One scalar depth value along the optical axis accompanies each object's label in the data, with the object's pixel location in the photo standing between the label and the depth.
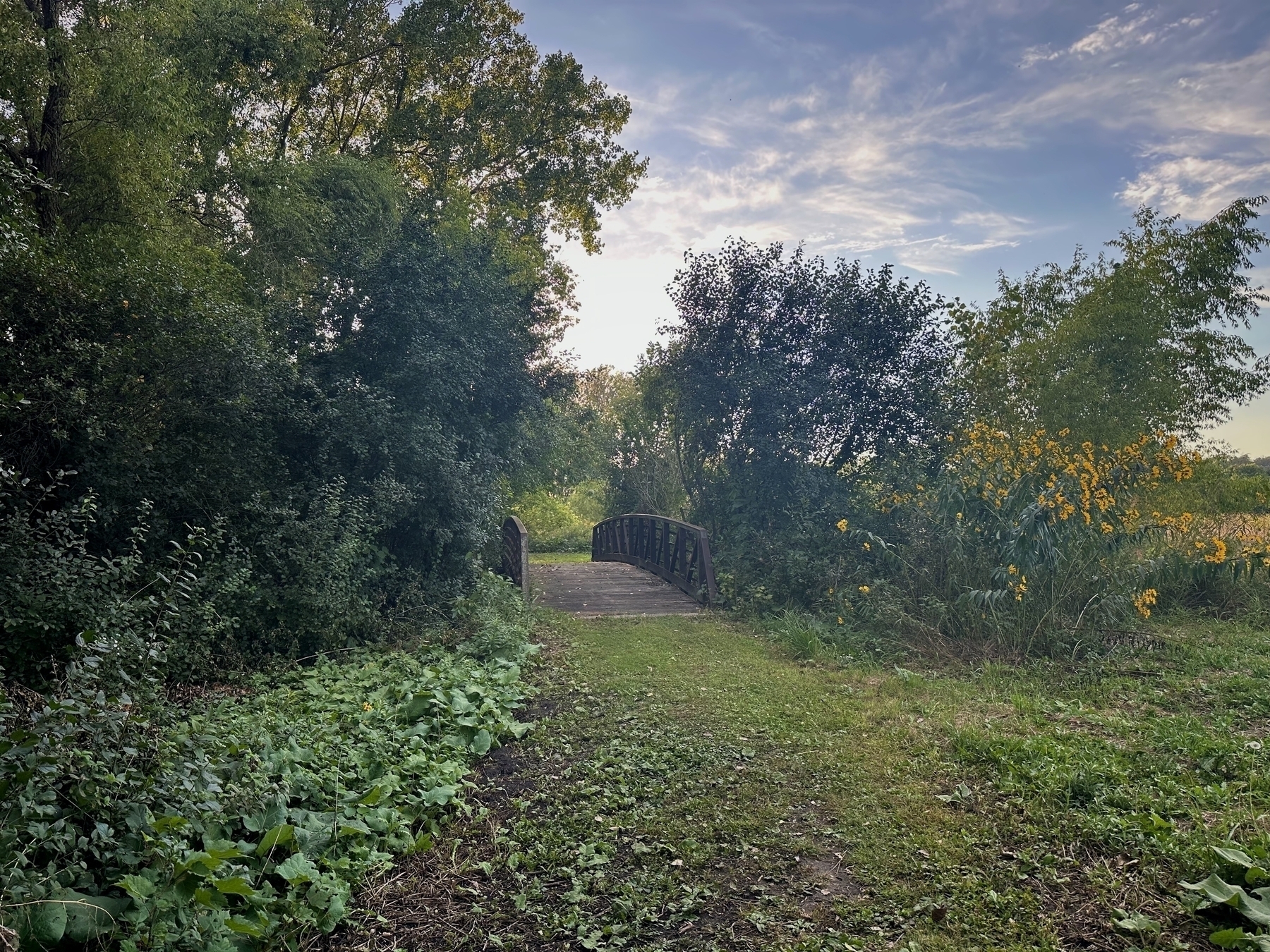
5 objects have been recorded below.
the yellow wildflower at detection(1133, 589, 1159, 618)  5.65
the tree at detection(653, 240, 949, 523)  9.51
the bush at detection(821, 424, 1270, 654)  5.78
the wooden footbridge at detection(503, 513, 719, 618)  9.02
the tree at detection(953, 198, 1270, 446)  9.88
